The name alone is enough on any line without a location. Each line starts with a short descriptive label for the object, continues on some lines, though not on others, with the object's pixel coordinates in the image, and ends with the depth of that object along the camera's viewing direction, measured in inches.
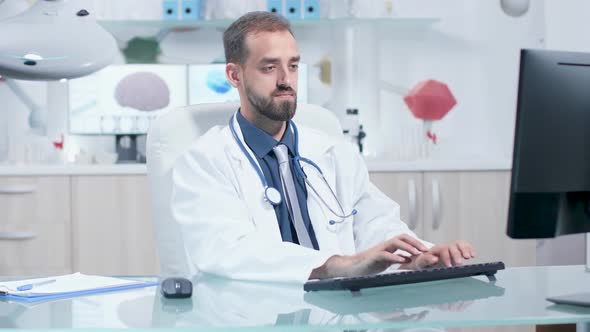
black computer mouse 99.8
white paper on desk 104.5
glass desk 89.1
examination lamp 98.6
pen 105.6
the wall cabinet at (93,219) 221.5
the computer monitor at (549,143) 96.8
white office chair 130.1
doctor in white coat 116.4
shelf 241.9
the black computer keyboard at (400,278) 99.2
